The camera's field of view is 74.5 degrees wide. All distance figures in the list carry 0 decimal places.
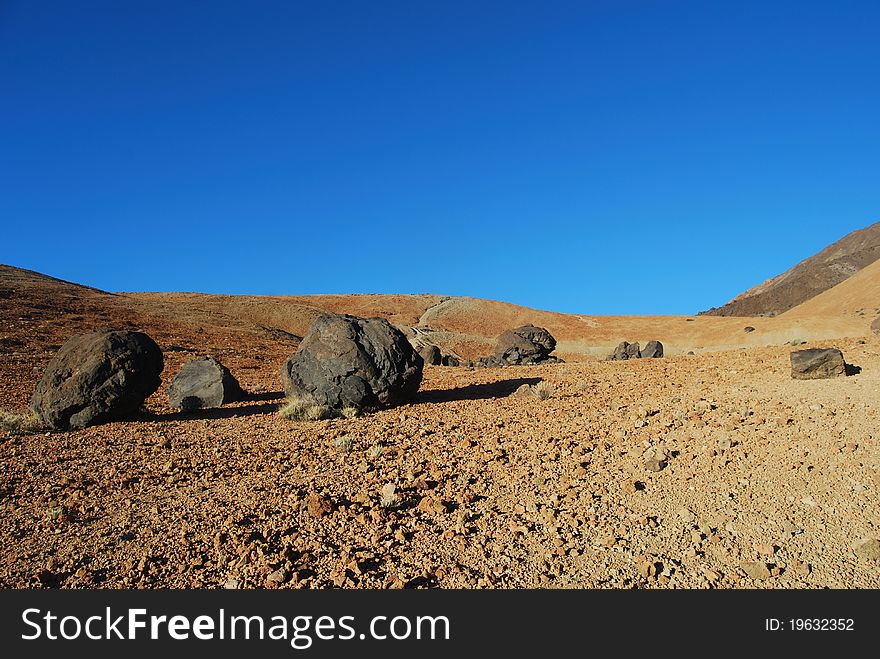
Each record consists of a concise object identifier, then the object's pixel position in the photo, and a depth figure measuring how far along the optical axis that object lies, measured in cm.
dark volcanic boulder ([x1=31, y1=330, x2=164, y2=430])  1019
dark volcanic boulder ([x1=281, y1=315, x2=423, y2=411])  1096
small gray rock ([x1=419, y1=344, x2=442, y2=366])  2548
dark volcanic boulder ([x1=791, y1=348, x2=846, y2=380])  1066
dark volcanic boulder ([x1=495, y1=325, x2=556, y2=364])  2830
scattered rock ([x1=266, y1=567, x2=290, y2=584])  435
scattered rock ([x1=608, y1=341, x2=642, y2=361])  3106
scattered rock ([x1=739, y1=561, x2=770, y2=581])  431
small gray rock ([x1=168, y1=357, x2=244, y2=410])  1246
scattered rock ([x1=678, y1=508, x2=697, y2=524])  525
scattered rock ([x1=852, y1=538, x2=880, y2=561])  450
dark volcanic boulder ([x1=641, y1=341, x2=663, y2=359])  2994
